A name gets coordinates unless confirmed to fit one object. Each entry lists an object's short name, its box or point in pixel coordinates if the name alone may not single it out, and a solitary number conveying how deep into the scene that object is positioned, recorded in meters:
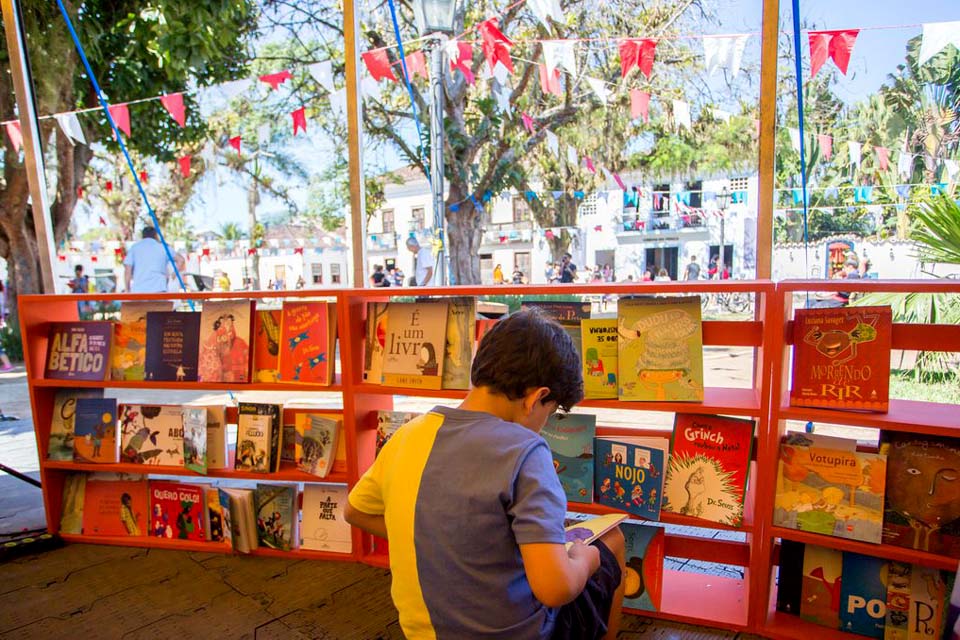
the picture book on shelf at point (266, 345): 2.57
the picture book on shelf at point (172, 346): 2.63
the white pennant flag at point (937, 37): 2.83
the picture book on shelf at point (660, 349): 1.98
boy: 0.96
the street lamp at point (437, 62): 3.88
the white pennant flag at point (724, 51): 3.43
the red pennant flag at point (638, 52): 3.72
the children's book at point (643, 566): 2.10
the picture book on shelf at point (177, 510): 2.70
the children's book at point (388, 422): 2.42
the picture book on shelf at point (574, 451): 2.13
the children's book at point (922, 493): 1.72
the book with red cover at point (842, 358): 1.76
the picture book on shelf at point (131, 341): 2.72
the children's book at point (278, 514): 2.59
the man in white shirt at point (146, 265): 5.98
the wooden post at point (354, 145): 2.44
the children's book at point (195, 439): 2.61
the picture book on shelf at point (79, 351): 2.72
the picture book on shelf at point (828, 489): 1.81
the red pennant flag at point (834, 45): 3.01
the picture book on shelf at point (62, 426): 2.80
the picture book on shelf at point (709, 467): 1.95
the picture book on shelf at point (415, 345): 2.28
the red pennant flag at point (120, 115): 4.82
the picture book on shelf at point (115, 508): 2.79
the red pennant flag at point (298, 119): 4.76
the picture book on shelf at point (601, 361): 2.09
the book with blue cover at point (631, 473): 2.00
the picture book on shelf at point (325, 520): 2.57
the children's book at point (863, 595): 1.89
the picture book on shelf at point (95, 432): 2.76
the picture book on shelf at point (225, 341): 2.56
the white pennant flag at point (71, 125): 5.13
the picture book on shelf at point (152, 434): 2.70
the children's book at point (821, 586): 1.96
